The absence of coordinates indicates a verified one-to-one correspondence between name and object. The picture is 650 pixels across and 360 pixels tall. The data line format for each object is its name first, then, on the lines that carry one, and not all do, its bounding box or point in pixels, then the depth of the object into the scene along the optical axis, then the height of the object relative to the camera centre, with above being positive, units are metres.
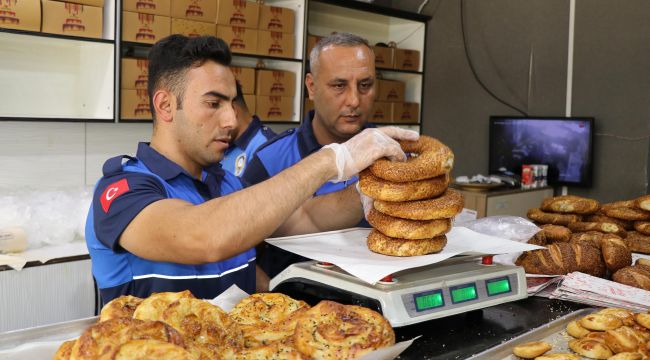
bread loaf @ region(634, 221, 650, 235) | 2.37 -0.32
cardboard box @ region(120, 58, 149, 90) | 3.49 +0.28
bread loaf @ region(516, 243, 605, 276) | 1.84 -0.36
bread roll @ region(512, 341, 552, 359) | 1.20 -0.41
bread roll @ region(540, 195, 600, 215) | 2.47 -0.26
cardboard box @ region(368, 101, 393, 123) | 5.08 +0.16
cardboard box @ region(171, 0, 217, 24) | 3.62 +0.68
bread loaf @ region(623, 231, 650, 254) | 2.26 -0.37
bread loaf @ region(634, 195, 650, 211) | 2.41 -0.24
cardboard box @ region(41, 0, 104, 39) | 3.18 +0.53
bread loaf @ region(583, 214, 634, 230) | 2.46 -0.31
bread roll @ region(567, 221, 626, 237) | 2.34 -0.33
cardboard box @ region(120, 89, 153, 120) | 3.51 +0.11
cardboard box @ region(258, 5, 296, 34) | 4.11 +0.73
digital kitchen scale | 1.27 -0.34
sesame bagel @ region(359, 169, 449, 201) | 1.47 -0.13
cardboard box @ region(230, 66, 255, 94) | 4.02 +0.32
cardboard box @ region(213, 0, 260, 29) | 3.84 +0.72
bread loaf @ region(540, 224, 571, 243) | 2.11 -0.32
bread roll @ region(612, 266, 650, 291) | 1.78 -0.39
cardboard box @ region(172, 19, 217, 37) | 3.63 +0.58
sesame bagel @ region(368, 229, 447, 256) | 1.44 -0.26
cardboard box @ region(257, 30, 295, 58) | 4.12 +0.57
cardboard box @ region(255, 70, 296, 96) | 4.15 +0.31
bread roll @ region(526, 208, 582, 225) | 2.43 -0.31
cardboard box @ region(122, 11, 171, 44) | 3.46 +0.54
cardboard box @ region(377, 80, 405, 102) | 5.16 +0.36
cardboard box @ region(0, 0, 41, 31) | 3.03 +0.51
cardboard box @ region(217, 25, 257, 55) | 3.88 +0.57
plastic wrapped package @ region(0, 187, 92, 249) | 3.02 -0.47
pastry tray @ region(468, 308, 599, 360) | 1.22 -0.42
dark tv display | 4.66 -0.06
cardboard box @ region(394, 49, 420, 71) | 5.32 +0.64
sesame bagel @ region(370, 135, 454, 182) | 1.48 -0.08
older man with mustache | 2.35 +0.10
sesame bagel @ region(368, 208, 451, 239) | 1.44 -0.22
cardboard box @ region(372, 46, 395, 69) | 5.07 +0.62
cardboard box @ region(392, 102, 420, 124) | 5.33 +0.18
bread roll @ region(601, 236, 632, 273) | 1.90 -0.35
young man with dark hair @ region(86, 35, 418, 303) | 1.41 -0.16
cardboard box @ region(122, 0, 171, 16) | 3.44 +0.66
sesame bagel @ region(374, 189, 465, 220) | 1.45 -0.17
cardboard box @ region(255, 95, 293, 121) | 4.16 +0.14
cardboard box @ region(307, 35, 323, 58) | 4.51 +0.64
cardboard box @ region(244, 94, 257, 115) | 4.07 +0.17
